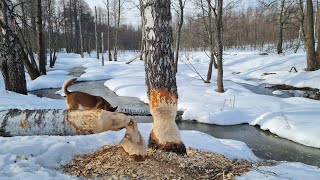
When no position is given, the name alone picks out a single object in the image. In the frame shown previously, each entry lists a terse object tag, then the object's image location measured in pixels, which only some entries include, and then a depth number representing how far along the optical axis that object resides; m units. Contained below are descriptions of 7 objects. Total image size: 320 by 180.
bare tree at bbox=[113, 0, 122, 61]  24.07
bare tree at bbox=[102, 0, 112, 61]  25.24
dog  4.49
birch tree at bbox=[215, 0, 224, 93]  9.68
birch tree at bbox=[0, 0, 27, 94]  6.83
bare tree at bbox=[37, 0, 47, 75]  12.37
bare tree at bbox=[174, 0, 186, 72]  13.44
